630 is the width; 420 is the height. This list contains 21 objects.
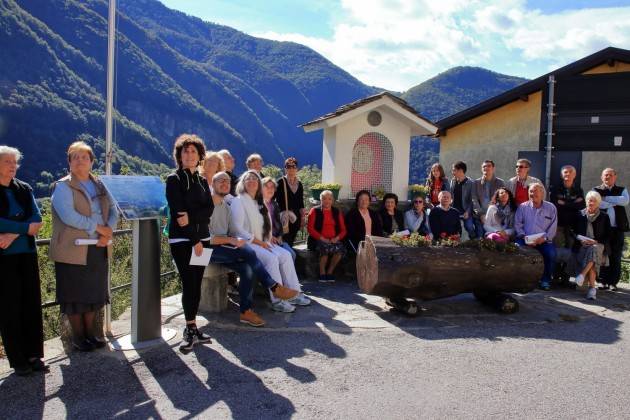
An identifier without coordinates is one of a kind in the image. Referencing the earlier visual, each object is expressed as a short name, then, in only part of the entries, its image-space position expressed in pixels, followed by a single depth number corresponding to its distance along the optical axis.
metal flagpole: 4.93
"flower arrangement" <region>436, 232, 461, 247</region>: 6.32
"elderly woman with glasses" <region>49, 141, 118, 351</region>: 4.39
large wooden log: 5.88
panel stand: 4.78
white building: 9.05
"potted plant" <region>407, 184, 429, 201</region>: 8.98
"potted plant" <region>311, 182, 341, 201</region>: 8.79
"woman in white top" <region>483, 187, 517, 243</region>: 7.89
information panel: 4.52
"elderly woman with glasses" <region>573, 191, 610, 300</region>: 7.34
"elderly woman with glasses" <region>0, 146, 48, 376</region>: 4.02
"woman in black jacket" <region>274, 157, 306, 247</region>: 8.01
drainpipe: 8.37
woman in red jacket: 7.86
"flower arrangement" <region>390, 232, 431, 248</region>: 6.13
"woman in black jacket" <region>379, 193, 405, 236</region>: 8.22
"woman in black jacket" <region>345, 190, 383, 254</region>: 7.94
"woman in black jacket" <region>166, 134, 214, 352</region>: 4.68
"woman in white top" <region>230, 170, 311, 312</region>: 5.99
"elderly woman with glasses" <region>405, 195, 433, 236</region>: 8.06
